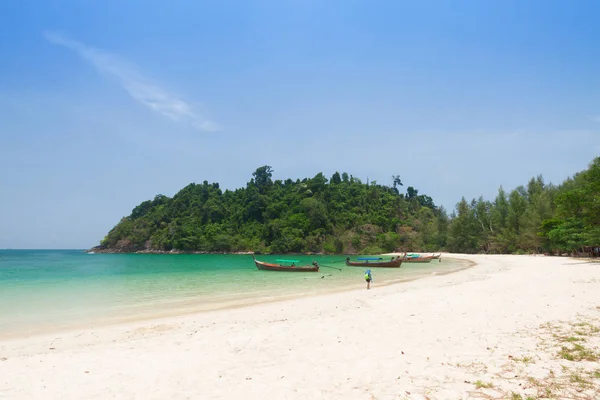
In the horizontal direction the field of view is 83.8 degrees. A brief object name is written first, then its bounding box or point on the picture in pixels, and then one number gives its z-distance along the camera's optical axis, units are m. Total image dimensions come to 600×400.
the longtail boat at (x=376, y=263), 39.70
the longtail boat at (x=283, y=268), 34.92
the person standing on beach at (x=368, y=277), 18.84
